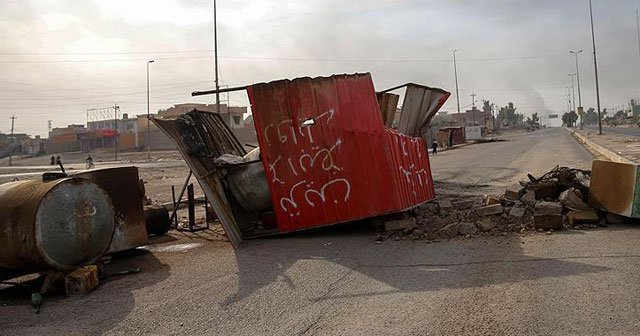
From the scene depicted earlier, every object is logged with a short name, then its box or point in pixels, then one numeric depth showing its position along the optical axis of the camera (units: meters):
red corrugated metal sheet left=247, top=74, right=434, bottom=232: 9.34
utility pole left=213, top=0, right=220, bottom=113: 38.50
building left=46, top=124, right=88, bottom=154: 104.69
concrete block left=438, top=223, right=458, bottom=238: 8.77
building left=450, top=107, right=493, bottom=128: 144.27
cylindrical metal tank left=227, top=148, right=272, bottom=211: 10.07
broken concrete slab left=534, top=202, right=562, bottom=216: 8.97
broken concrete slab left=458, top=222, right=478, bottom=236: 8.78
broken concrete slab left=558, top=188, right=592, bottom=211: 9.14
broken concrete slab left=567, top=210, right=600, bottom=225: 8.81
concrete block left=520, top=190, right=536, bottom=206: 9.68
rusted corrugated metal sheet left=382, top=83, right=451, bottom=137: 11.73
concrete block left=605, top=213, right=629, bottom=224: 8.76
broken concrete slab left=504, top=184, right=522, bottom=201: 9.98
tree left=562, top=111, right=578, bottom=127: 149.75
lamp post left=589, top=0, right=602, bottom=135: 47.41
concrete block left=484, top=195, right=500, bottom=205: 9.99
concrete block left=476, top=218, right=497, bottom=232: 8.89
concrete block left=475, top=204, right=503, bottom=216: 9.42
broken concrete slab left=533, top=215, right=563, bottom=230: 8.64
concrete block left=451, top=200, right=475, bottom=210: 10.66
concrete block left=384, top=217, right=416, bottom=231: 9.29
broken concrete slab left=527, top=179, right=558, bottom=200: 10.04
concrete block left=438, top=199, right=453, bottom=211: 10.49
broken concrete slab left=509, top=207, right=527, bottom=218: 9.21
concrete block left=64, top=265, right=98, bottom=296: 6.50
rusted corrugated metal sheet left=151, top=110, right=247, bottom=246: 9.34
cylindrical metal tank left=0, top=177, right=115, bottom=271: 6.31
